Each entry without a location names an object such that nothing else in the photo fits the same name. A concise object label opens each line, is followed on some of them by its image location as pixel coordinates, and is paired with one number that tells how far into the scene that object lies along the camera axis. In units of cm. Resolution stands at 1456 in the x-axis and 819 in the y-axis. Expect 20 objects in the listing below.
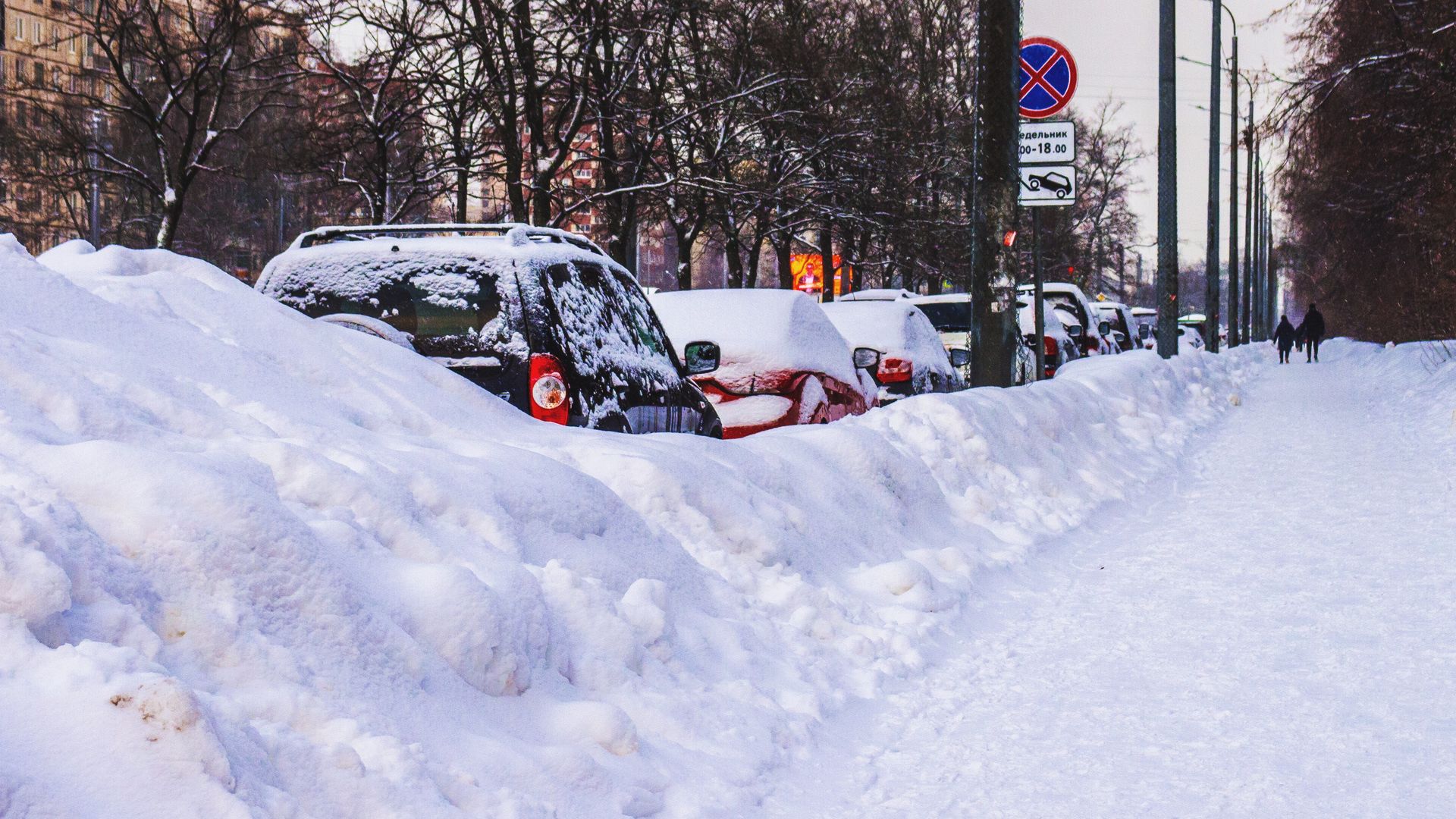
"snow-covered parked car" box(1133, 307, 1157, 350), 5881
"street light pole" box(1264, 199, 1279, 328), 8450
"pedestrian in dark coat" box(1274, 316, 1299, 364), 4700
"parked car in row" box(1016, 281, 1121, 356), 2833
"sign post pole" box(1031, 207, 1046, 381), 1839
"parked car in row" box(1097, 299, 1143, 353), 3644
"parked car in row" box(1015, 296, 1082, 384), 2111
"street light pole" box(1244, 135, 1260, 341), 5906
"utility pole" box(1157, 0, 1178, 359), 2448
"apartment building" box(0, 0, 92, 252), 2431
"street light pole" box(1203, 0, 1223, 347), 3478
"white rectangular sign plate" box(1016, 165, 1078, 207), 1253
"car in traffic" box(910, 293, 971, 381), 2003
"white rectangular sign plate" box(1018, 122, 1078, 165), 1248
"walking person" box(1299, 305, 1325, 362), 4631
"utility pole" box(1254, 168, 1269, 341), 7469
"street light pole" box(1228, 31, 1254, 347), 4584
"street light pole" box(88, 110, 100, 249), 4350
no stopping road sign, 1245
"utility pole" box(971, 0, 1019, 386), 1189
